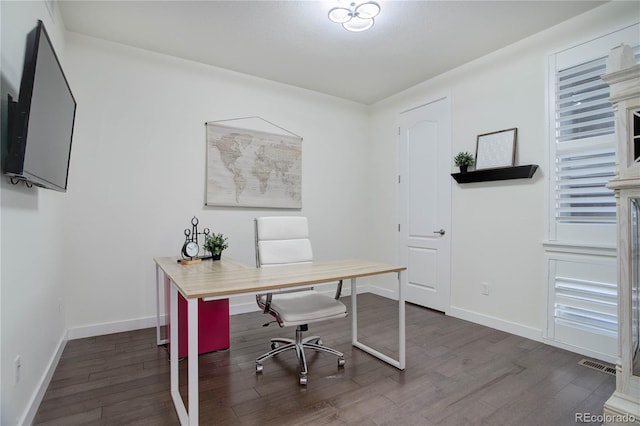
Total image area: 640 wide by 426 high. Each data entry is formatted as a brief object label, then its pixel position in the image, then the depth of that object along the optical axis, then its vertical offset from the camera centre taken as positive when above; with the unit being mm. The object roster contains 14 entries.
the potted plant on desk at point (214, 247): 2817 -309
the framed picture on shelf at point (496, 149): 3094 +654
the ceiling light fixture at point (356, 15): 2365 +1540
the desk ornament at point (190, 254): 2535 -353
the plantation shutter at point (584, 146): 2506 +557
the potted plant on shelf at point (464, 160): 3441 +576
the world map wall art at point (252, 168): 3566 +535
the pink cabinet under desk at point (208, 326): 2520 -938
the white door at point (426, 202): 3760 +139
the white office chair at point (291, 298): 2172 -673
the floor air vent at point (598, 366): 2312 -1160
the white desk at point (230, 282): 1487 -409
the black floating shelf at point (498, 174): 2918 +393
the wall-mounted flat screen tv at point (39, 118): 1371 +463
